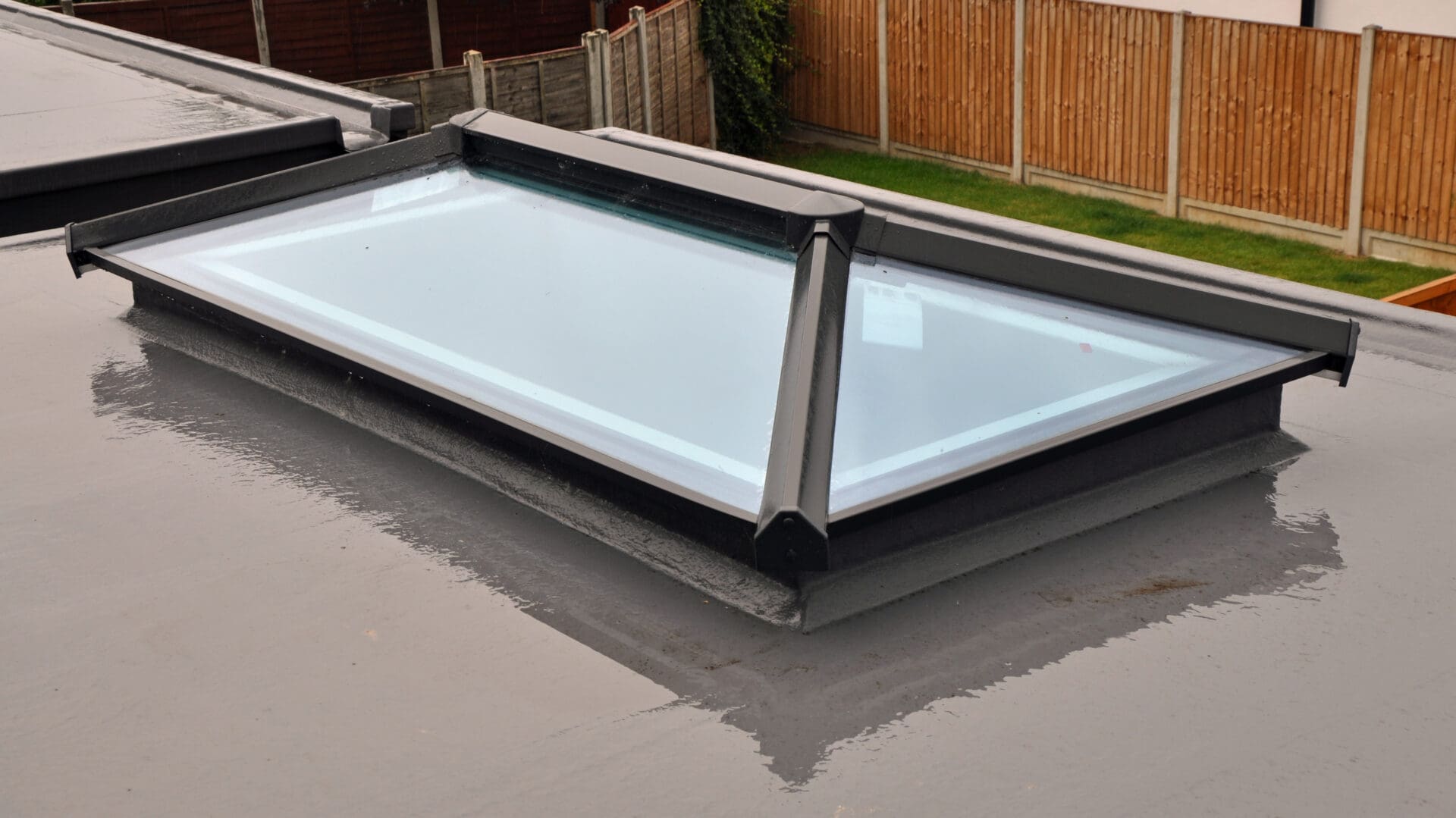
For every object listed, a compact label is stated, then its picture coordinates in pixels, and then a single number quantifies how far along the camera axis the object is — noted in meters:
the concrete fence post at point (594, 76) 15.23
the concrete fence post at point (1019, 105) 14.78
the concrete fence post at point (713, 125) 17.41
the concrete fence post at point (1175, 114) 13.23
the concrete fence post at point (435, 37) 19.81
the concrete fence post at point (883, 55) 16.42
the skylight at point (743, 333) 2.80
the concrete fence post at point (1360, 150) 11.80
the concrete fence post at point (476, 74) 14.20
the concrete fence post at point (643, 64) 15.94
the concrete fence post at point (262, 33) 17.94
